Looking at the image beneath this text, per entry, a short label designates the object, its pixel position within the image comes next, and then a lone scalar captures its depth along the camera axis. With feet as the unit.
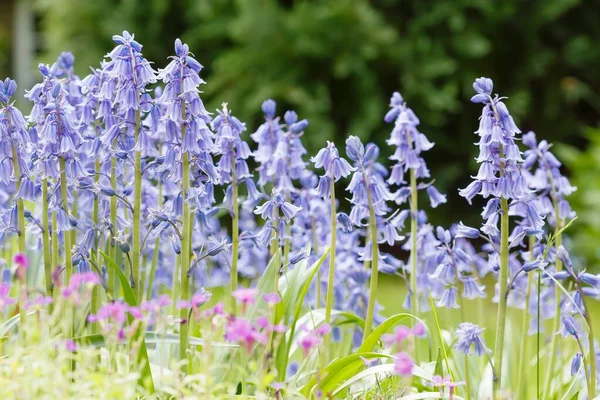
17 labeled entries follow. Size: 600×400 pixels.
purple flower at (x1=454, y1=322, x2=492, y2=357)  18.63
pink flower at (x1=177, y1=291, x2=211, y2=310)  16.04
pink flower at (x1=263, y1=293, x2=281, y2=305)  14.96
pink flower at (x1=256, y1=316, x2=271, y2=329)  14.58
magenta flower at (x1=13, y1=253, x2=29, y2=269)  14.58
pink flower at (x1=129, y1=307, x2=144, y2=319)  15.31
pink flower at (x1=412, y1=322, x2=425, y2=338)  14.75
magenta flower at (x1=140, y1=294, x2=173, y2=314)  15.03
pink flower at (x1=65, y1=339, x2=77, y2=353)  15.24
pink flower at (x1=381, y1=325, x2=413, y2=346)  14.34
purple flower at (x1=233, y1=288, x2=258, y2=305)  14.53
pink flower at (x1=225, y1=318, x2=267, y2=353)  13.98
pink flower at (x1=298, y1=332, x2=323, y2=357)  13.82
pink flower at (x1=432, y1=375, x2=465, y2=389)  15.44
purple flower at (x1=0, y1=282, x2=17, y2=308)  15.92
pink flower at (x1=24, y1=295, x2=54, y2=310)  15.66
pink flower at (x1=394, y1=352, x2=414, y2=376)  13.37
